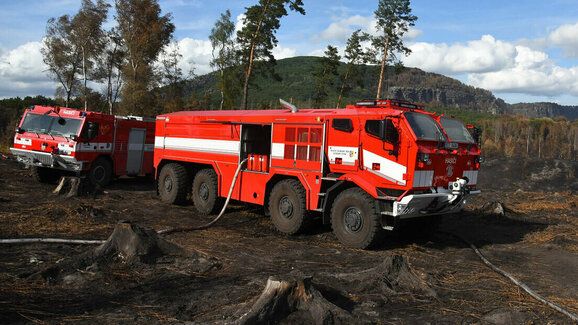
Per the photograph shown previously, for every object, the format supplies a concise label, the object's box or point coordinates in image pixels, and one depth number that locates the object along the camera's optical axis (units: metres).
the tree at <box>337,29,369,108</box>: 42.28
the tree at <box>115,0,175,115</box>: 36.72
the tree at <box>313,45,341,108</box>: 43.56
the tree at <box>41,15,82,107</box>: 37.19
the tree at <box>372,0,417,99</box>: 34.19
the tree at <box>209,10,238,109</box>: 42.25
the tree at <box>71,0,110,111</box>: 37.34
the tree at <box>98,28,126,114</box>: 39.31
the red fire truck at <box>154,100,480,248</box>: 8.55
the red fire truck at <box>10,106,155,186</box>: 14.61
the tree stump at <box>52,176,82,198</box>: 12.68
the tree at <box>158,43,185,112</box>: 39.44
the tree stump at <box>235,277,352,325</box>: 4.64
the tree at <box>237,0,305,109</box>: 33.56
